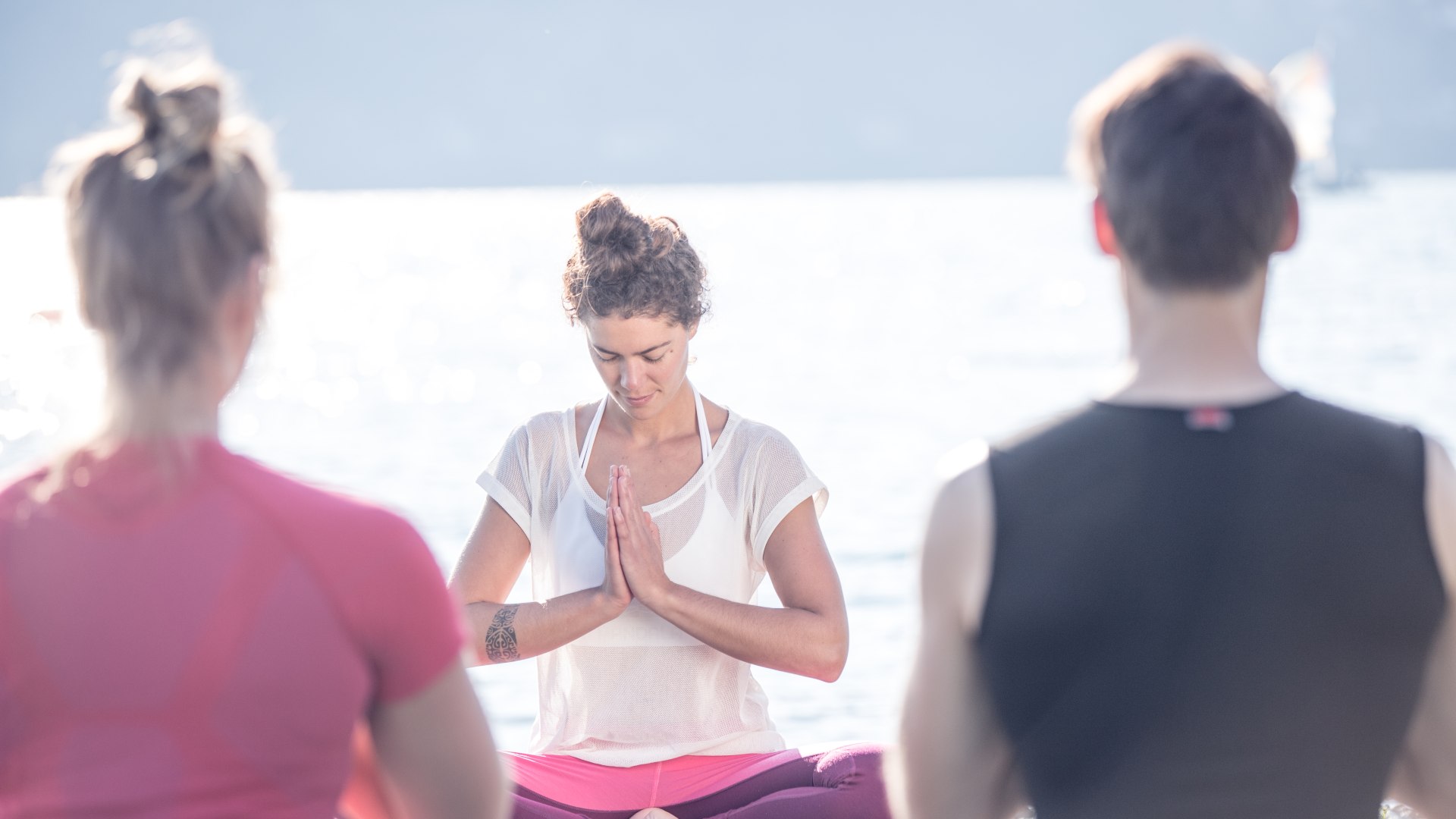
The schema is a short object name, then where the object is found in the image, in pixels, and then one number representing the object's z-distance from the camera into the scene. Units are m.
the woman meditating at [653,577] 9.00
